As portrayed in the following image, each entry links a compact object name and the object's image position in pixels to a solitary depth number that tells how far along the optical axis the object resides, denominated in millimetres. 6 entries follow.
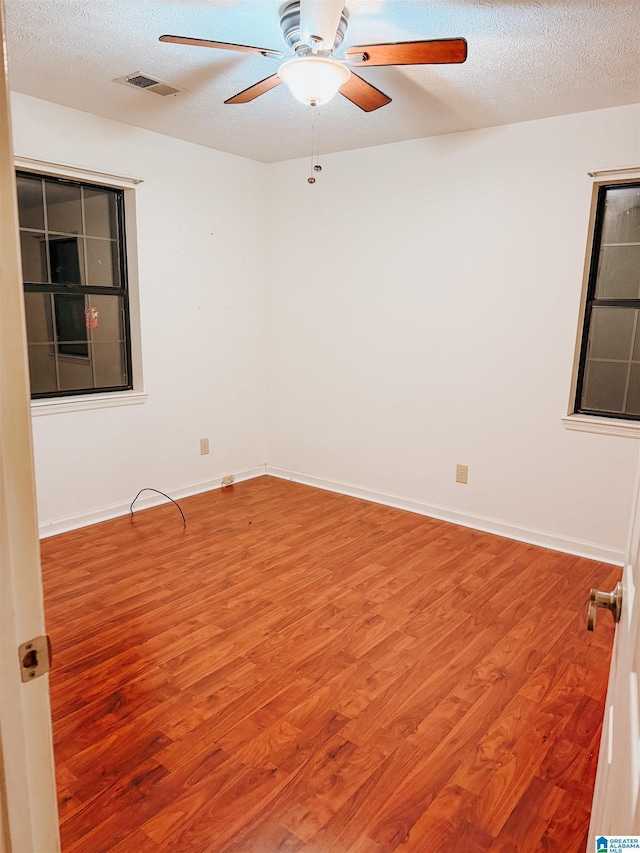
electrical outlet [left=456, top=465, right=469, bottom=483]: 4055
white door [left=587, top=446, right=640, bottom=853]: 667
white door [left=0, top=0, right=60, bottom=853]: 712
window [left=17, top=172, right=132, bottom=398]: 3602
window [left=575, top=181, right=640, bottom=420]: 3377
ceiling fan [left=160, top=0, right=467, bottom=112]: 2103
